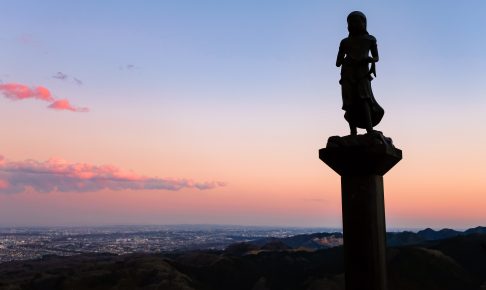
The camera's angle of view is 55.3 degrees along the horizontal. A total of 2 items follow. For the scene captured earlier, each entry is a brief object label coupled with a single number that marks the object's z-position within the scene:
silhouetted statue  9.42
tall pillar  8.56
